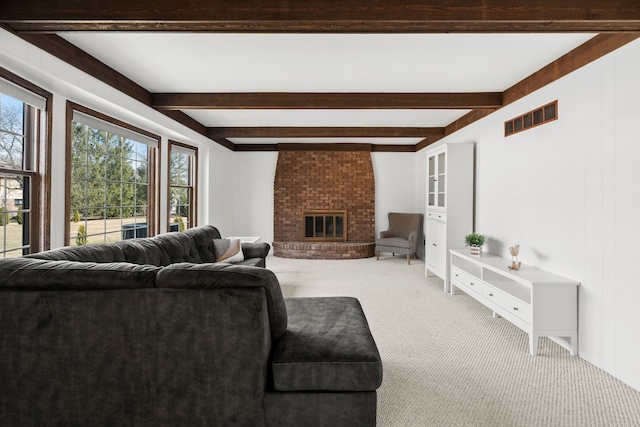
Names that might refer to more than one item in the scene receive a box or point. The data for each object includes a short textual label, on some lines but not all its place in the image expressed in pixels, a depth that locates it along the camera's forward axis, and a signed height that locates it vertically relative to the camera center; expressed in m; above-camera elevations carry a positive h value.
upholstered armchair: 6.78 -0.42
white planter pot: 4.09 -0.41
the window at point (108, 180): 3.48 +0.39
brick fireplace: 7.76 +0.54
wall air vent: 3.20 +0.98
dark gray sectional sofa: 1.60 -0.69
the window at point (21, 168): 2.69 +0.36
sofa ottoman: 1.60 -0.80
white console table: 2.77 -0.73
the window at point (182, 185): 5.48 +0.46
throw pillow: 4.33 -0.47
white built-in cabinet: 4.82 +0.24
